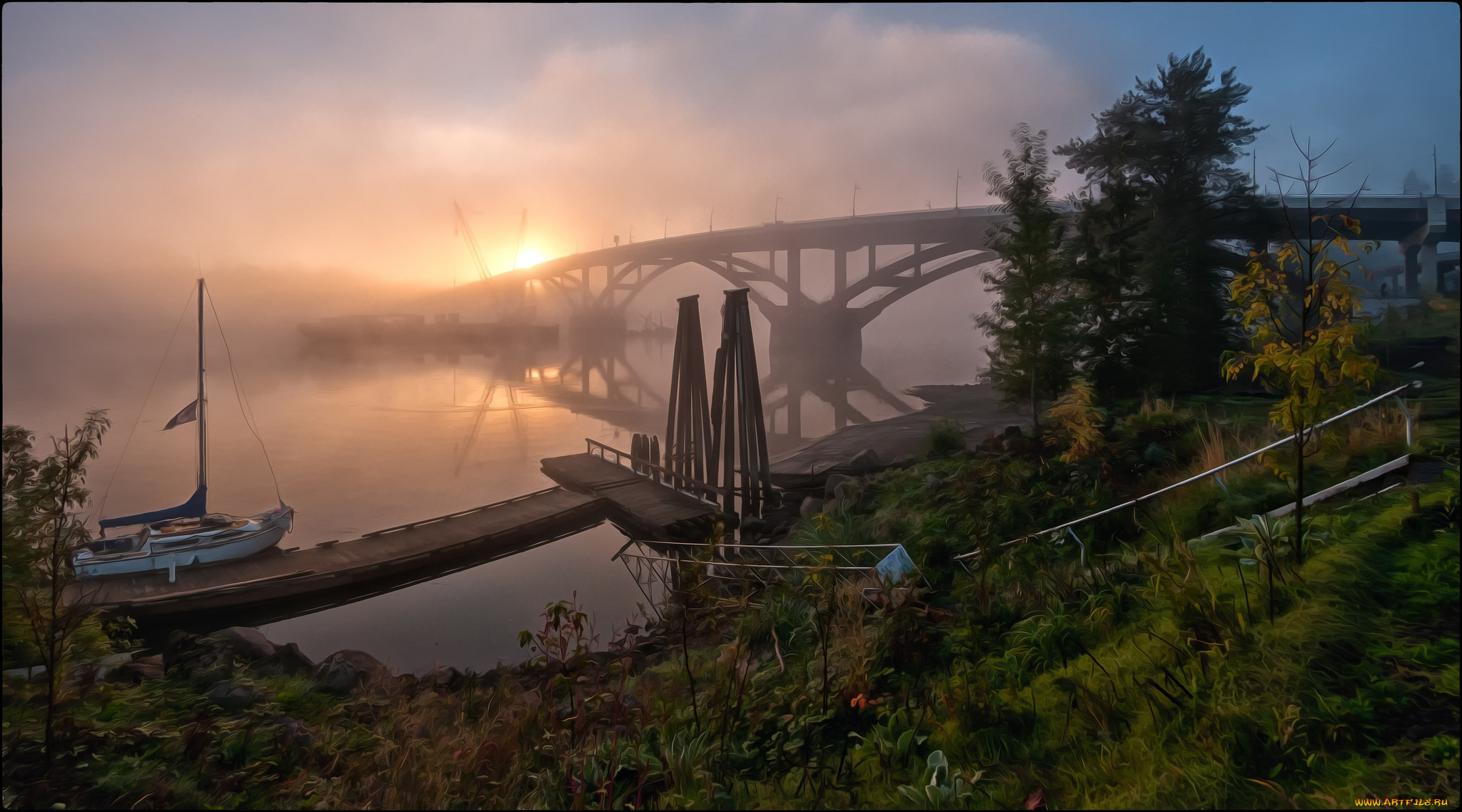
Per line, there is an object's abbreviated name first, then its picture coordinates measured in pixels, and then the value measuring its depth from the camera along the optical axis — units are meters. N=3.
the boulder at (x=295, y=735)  4.01
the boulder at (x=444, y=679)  6.00
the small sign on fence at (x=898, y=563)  4.74
